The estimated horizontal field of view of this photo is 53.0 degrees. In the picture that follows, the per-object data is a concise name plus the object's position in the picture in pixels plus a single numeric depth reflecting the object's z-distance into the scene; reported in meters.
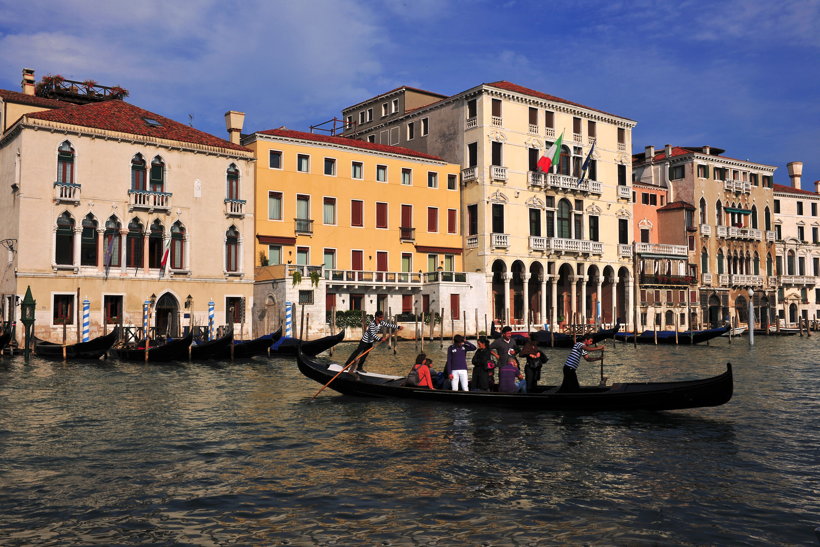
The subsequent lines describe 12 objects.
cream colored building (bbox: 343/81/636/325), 39.59
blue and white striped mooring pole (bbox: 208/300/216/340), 30.38
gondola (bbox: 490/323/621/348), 35.06
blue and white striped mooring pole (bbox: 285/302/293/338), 31.67
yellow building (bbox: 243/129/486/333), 33.88
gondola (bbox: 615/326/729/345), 37.19
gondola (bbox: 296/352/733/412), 12.20
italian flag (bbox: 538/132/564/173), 39.75
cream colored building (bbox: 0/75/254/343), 28.86
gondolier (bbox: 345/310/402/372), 16.11
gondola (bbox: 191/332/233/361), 25.59
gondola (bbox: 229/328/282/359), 26.38
